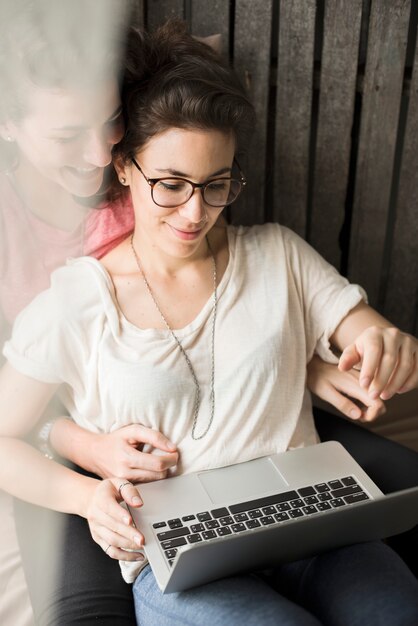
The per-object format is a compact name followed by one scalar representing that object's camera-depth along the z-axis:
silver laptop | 0.94
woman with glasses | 1.06
